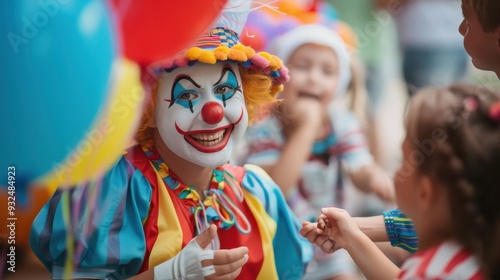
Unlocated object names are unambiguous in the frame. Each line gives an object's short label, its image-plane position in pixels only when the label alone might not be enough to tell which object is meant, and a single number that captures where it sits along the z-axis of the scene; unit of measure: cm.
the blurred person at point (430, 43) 373
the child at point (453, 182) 209
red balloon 218
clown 226
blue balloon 211
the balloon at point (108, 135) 216
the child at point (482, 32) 237
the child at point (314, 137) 295
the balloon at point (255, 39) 245
